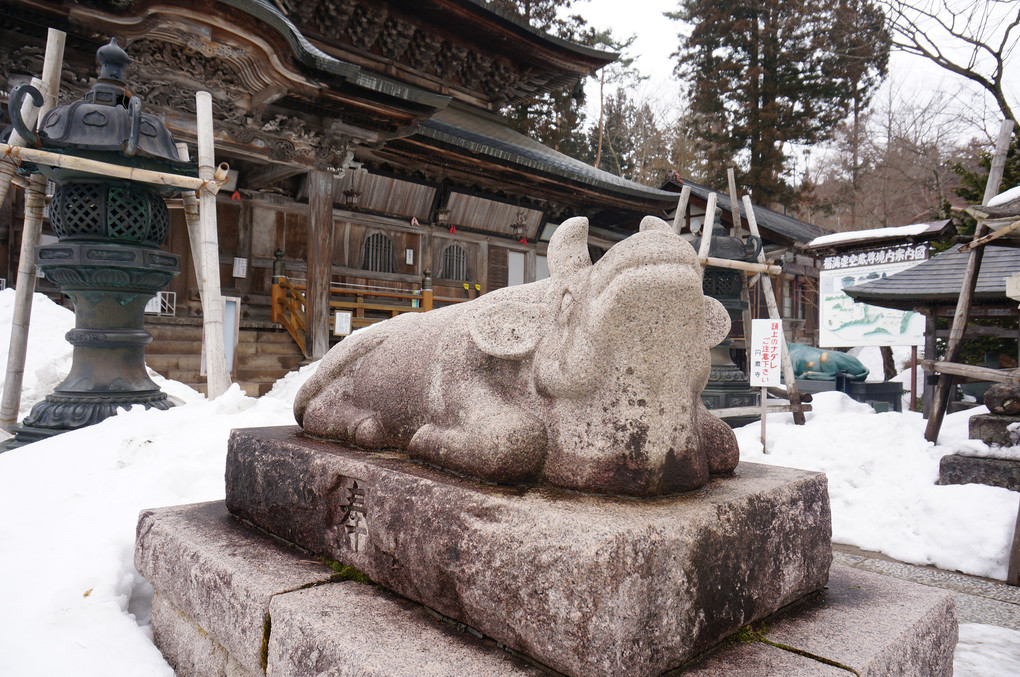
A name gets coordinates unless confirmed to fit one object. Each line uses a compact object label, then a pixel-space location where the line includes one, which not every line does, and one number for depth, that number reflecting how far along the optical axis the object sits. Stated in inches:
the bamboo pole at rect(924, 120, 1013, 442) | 193.9
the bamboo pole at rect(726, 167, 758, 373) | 275.4
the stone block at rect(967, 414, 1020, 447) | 174.7
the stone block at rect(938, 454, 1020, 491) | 159.6
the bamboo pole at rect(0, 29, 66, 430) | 159.2
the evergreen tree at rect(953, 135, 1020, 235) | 323.6
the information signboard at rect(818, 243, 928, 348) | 318.7
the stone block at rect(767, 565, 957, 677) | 57.9
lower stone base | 55.2
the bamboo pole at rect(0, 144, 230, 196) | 138.6
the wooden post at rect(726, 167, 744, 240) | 274.9
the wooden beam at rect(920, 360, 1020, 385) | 158.7
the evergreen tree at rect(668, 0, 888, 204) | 746.2
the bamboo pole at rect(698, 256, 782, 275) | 232.3
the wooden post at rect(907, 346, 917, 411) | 378.6
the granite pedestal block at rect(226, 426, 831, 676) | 49.5
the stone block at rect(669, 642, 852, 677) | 52.8
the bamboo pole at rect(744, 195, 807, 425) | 253.0
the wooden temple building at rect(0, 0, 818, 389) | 259.8
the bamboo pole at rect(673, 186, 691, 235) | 263.1
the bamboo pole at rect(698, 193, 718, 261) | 244.4
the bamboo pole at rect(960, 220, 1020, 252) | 157.1
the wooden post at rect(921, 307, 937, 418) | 295.6
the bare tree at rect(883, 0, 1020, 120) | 375.2
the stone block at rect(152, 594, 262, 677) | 78.4
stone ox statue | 59.7
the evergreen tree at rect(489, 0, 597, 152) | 735.1
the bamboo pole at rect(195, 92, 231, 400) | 166.1
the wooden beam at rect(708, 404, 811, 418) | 252.0
